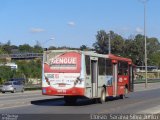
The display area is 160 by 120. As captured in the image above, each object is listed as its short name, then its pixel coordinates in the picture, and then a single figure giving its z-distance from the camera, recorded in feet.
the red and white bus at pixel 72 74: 84.43
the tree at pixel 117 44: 591.78
